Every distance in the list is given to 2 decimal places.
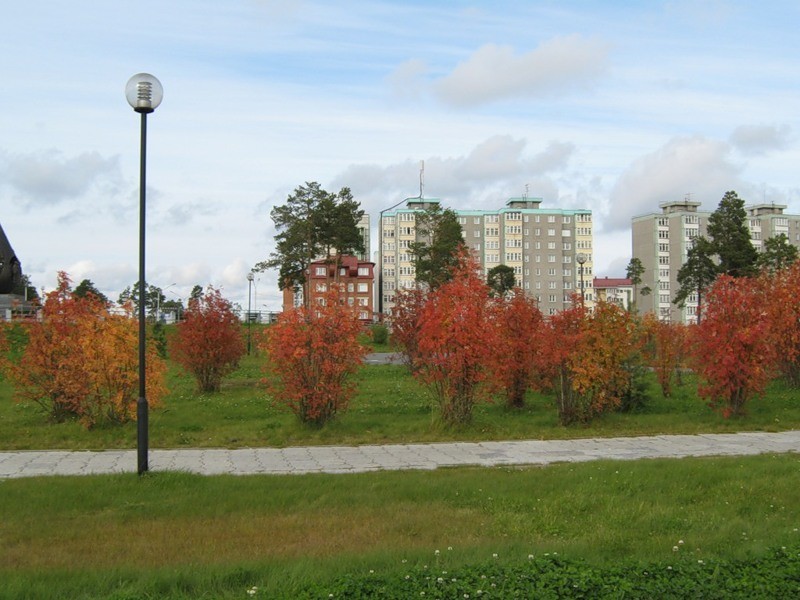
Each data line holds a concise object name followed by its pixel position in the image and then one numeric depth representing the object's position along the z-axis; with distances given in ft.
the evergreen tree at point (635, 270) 252.83
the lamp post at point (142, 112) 31.09
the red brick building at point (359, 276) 256.73
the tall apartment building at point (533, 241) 347.36
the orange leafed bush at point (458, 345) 45.03
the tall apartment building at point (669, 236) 344.08
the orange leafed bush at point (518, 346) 53.47
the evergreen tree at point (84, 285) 205.32
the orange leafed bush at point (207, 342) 67.05
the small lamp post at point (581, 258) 87.68
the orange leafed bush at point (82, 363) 45.16
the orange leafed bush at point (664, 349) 62.64
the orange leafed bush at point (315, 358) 44.62
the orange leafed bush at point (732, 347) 49.14
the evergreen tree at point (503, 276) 201.20
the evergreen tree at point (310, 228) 153.58
